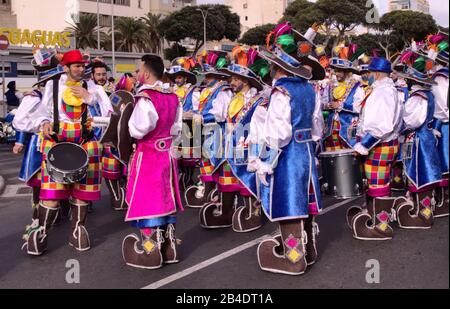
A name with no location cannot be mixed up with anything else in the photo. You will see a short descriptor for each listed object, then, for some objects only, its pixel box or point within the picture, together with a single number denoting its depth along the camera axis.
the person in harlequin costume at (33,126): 6.30
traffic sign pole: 17.41
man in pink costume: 5.48
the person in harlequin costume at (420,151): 6.63
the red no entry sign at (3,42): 17.48
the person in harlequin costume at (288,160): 5.09
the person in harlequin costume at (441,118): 7.08
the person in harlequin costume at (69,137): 6.10
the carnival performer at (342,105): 8.79
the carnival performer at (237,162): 6.90
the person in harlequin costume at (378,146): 6.00
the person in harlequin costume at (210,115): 7.63
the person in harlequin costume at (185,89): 9.21
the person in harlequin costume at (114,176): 8.57
